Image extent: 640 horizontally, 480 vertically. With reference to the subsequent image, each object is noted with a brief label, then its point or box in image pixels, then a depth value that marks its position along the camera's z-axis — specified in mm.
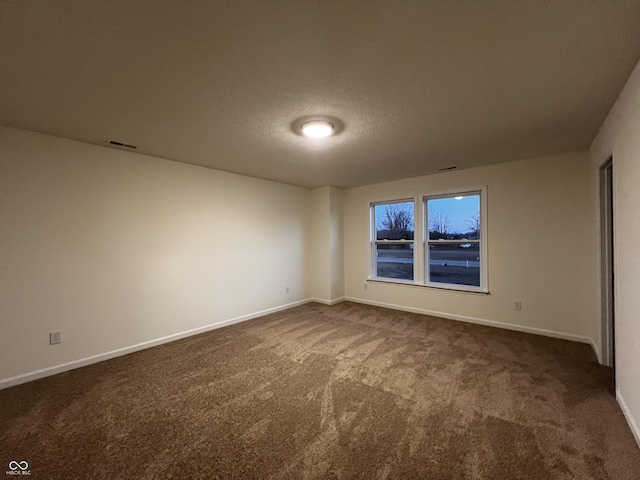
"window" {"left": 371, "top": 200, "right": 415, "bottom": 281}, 4969
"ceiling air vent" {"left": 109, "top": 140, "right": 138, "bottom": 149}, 2930
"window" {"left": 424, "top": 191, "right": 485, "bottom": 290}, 4238
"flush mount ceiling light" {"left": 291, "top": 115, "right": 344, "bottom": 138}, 2387
